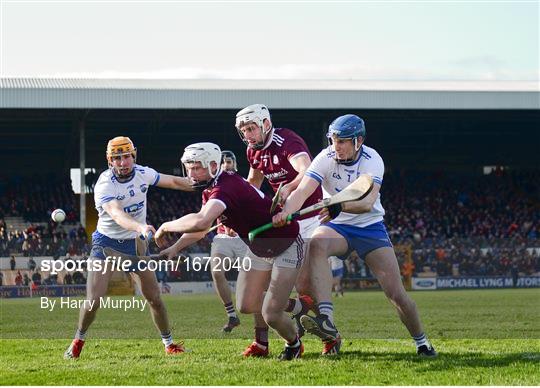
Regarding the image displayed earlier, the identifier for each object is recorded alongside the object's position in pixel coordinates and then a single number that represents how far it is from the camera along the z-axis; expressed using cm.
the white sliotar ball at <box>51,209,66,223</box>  1464
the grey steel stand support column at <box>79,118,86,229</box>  3297
